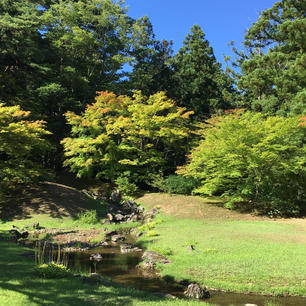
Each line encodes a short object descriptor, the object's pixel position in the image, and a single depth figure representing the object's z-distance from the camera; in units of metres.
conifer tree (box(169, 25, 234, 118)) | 33.91
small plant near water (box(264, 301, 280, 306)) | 6.58
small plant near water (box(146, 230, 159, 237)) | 13.00
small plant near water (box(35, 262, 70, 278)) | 6.79
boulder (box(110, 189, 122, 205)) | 22.25
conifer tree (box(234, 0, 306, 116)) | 18.12
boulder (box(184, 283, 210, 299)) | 6.95
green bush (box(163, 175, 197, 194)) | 21.61
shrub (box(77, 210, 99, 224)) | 15.73
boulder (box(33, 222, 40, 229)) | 14.26
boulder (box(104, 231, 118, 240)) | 13.70
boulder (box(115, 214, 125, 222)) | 17.36
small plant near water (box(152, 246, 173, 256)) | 10.13
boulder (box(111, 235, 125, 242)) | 13.24
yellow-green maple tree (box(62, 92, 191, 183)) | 23.38
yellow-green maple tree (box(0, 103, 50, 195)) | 15.06
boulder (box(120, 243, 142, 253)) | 11.45
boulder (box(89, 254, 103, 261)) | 10.32
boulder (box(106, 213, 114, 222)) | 16.94
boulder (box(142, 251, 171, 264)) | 9.54
